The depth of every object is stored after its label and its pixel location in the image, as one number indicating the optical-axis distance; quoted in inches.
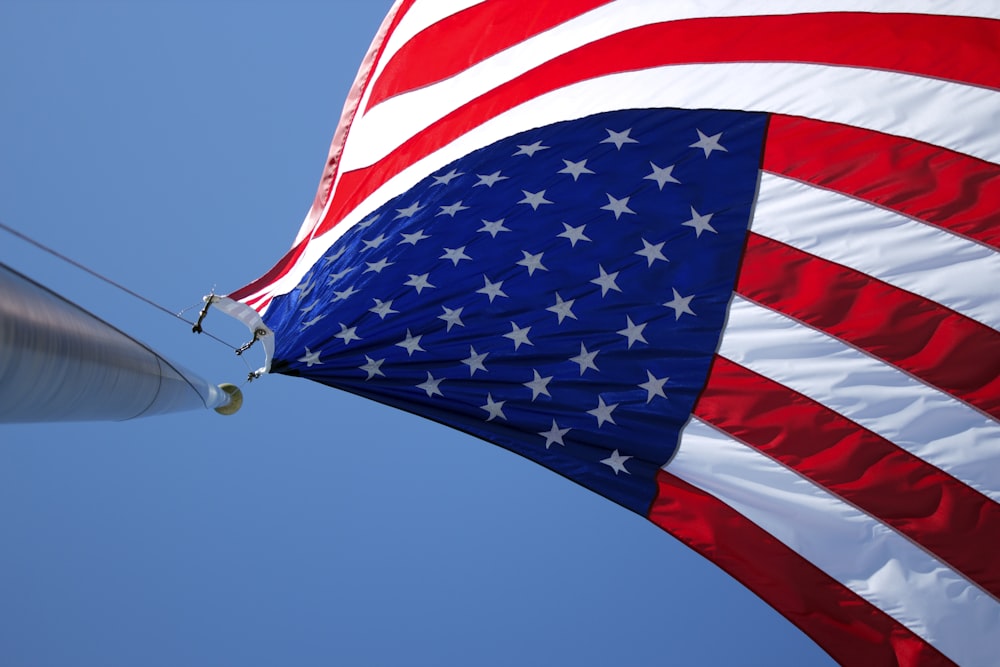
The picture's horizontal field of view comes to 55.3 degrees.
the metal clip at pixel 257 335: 317.1
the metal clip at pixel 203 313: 297.9
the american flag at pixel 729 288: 279.0
